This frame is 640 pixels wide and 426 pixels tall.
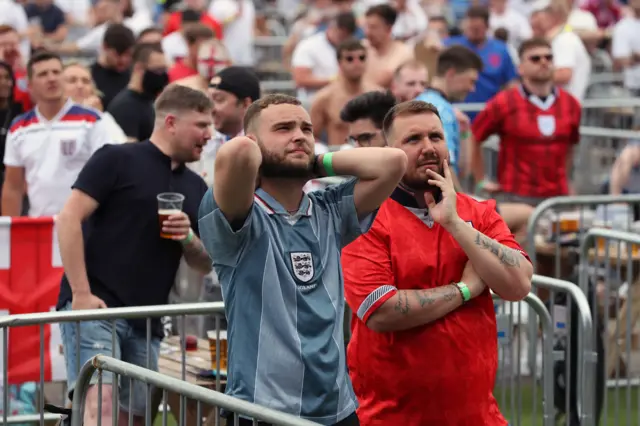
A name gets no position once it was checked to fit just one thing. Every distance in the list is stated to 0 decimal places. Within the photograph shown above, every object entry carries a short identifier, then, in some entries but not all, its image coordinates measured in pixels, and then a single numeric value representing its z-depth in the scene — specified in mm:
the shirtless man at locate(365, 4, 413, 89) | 27156
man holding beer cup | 12937
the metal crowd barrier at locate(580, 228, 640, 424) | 15273
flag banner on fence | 15617
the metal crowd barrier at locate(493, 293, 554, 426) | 12953
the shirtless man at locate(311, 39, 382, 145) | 23453
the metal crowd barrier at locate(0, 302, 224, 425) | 11375
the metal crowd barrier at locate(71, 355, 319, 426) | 8117
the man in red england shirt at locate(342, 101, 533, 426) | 10234
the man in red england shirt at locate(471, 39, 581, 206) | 22516
